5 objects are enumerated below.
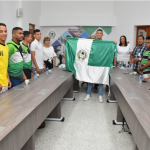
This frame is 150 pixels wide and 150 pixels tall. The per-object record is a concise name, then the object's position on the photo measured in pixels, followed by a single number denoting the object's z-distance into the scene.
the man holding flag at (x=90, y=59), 4.20
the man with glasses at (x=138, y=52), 4.28
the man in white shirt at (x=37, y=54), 3.92
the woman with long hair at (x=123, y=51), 5.01
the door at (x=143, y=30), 7.26
